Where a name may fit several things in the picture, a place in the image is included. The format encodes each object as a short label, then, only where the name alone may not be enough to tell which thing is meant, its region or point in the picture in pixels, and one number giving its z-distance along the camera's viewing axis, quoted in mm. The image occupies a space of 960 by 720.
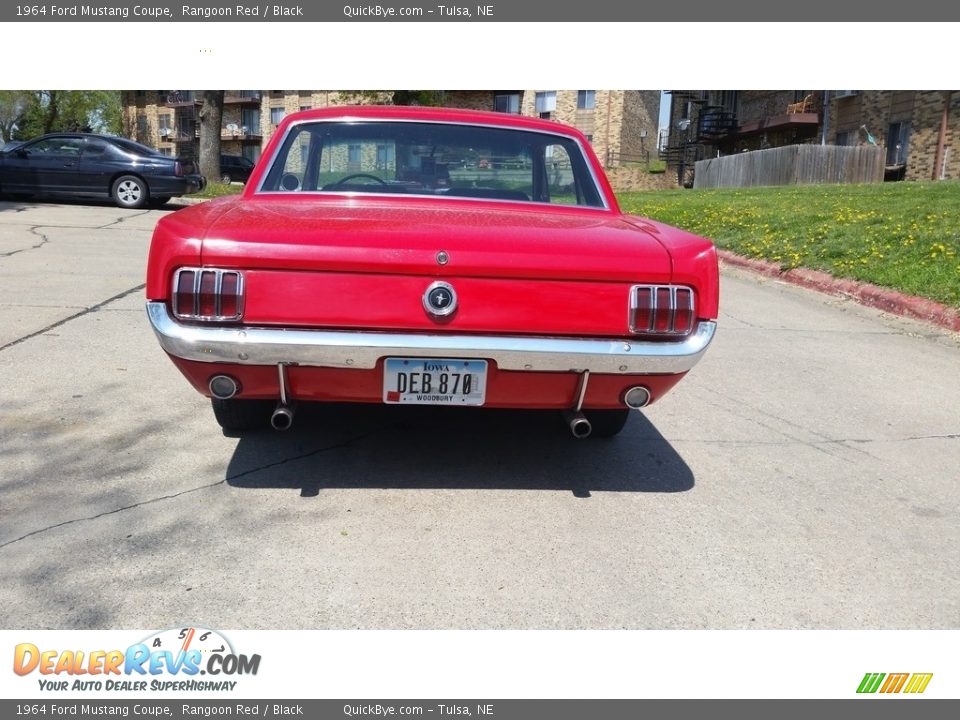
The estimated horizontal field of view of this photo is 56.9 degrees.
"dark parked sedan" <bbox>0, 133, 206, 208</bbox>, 16062
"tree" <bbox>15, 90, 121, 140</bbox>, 63500
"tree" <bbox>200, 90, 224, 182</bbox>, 24766
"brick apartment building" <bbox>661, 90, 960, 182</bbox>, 27344
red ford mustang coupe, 3184
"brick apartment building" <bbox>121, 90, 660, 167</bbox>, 49500
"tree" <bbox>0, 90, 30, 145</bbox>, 64062
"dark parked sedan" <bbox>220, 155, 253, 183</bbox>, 39750
